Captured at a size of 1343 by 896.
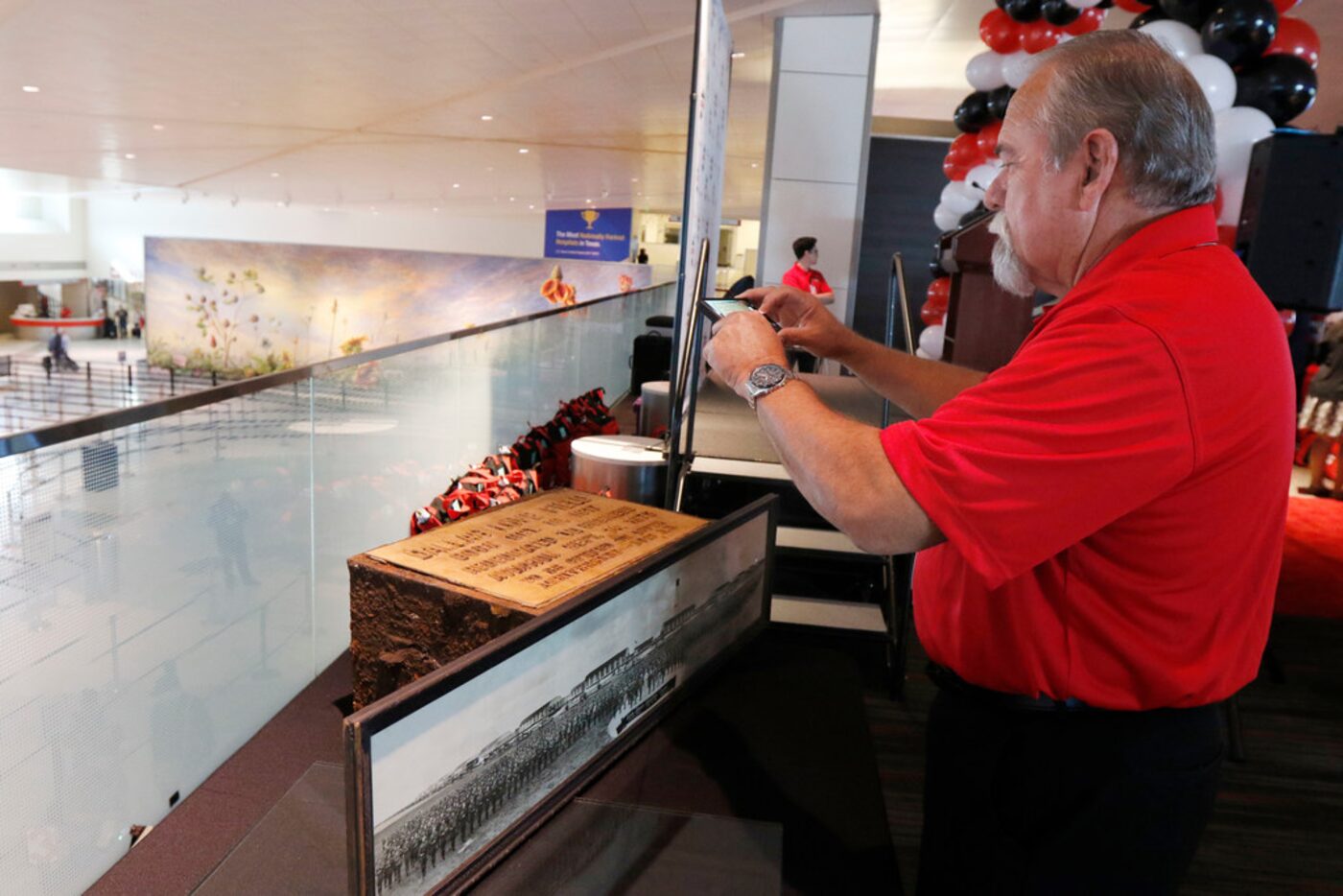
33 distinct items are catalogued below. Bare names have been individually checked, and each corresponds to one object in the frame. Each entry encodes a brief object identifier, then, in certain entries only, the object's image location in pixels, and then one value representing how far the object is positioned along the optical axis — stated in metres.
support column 7.26
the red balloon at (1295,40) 3.74
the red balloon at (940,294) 6.54
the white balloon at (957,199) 6.00
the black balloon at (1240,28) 3.38
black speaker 2.84
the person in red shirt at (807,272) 5.79
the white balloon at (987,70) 5.48
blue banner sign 20.03
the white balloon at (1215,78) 3.40
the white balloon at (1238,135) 3.33
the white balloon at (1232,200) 3.35
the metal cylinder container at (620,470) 2.63
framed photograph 0.67
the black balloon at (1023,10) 4.78
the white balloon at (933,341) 6.19
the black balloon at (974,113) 5.65
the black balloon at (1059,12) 4.59
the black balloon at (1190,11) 3.52
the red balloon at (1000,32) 5.21
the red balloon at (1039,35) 4.96
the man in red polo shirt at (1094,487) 0.75
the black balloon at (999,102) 5.41
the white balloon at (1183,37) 3.54
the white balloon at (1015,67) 4.87
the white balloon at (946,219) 6.38
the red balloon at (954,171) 5.97
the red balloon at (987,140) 5.51
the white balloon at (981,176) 5.39
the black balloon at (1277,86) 3.57
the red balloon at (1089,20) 4.79
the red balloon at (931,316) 6.55
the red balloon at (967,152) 5.80
